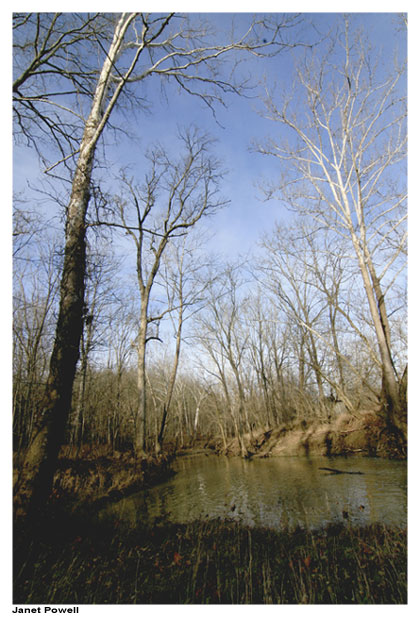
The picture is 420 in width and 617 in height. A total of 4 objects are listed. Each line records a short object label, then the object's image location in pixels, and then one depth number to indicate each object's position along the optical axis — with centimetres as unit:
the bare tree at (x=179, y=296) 1598
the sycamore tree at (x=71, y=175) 342
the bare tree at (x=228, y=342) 2073
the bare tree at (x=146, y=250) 1209
